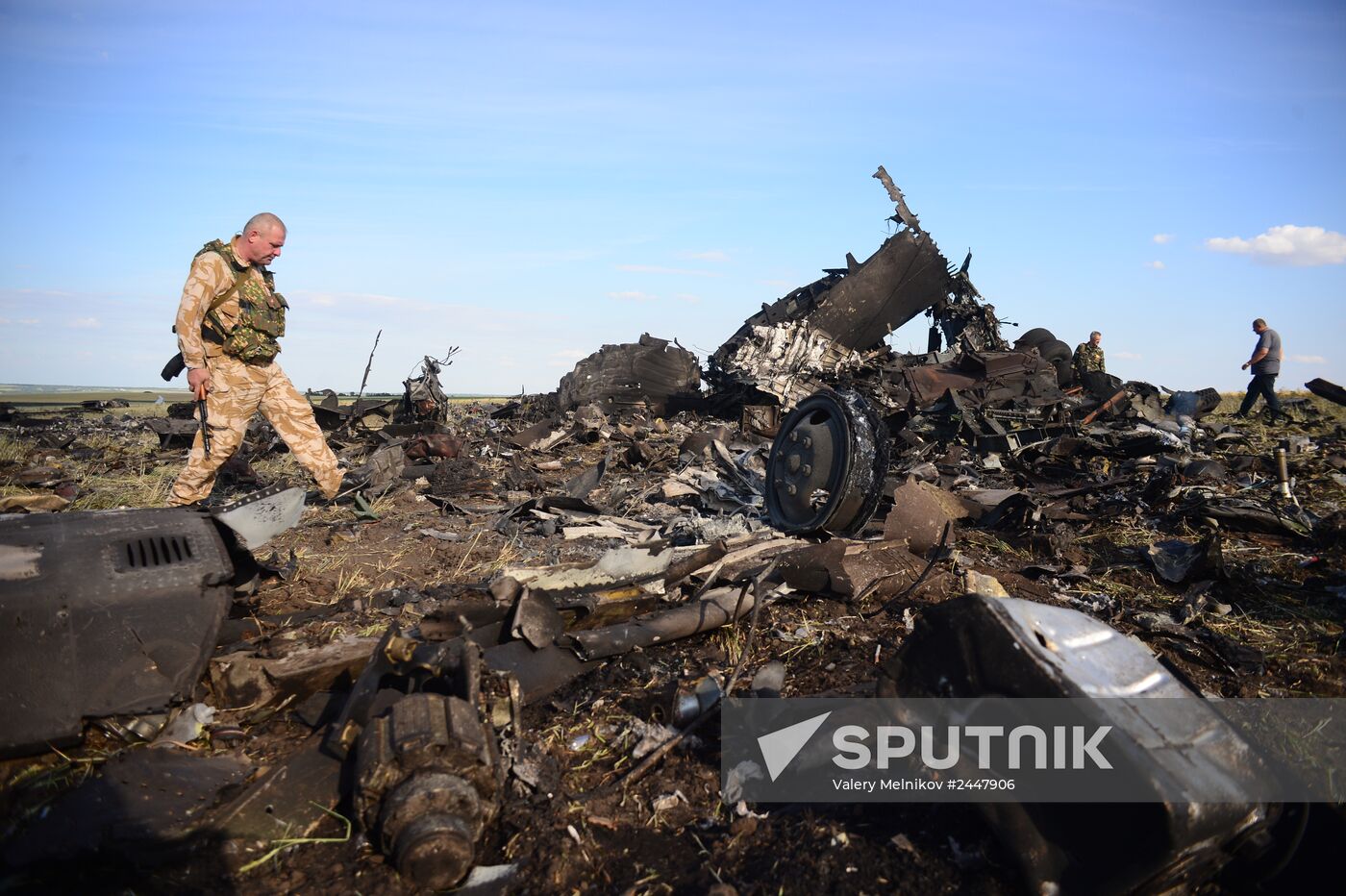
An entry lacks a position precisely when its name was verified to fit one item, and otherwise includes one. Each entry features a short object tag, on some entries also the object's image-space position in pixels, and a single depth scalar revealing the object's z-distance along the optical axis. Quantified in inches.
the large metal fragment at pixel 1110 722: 71.8
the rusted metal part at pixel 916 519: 197.9
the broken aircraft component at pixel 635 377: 608.4
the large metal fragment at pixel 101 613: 99.5
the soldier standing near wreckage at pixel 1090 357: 628.7
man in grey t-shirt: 542.6
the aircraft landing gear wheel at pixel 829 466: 203.6
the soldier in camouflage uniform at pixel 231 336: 197.0
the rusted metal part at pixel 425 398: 501.4
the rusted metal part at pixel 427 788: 83.4
